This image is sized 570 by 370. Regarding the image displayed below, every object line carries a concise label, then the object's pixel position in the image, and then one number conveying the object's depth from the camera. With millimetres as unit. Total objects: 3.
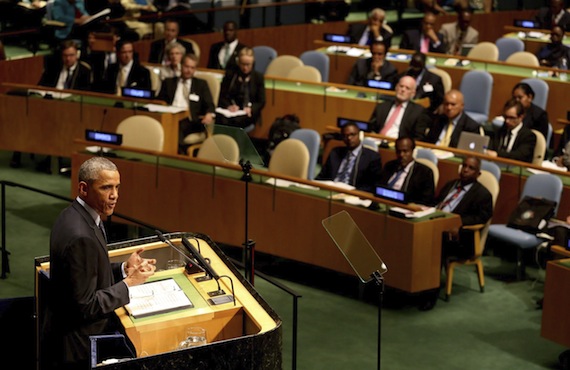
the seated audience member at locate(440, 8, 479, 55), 13578
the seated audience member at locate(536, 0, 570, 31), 14734
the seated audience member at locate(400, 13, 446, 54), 13117
